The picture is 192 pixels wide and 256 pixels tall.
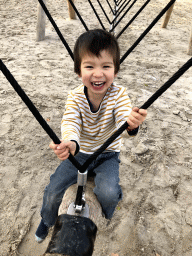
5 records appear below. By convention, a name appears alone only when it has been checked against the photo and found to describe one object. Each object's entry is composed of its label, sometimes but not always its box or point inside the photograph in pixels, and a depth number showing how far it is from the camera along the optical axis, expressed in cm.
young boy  80
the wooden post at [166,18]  409
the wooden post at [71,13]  394
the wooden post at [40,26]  309
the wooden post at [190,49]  314
